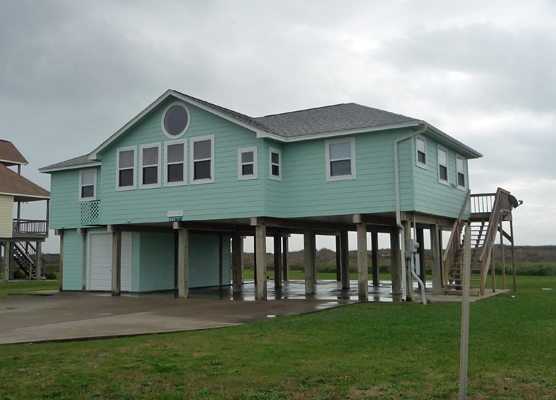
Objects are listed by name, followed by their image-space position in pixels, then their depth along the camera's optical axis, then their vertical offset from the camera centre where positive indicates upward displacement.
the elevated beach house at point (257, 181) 16.61 +2.42
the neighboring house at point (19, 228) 34.56 +1.88
